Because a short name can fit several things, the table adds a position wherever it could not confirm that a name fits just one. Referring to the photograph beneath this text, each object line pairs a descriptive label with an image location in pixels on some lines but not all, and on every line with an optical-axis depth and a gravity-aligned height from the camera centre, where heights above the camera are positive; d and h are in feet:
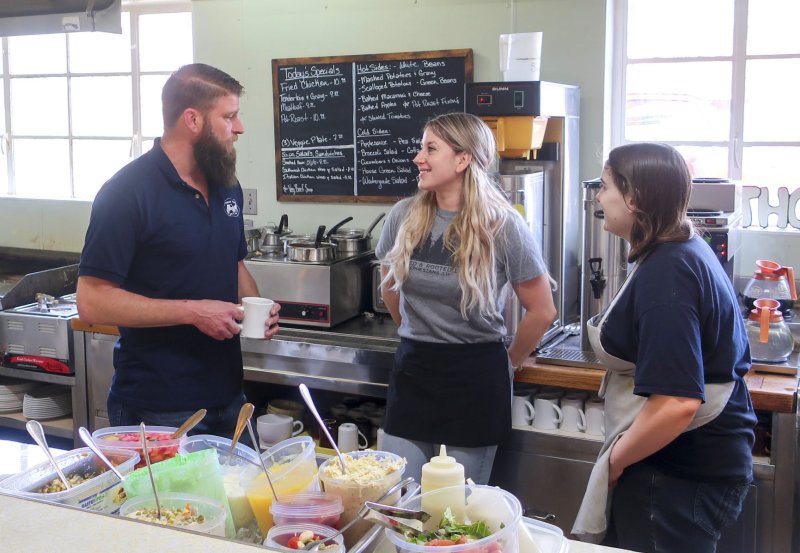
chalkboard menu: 11.93 +1.11
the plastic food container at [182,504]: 4.59 -1.62
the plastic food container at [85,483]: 4.84 -1.60
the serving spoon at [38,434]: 5.10 -1.40
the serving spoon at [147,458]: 4.64 -1.41
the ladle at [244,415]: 5.01 -1.24
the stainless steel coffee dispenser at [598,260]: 9.29 -0.67
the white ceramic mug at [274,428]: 10.71 -2.79
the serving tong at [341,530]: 4.29 -1.64
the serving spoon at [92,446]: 5.10 -1.45
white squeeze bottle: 4.41 -1.45
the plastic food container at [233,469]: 4.89 -1.61
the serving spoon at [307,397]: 5.06 -1.15
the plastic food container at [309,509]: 4.52 -1.60
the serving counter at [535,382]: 8.33 -2.22
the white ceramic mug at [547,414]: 9.37 -2.29
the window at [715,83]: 10.94 +1.43
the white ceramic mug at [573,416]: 9.30 -2.30
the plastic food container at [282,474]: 4.77 -1.54
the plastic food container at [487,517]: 4.01 -1.55
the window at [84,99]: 15.28 +1.75
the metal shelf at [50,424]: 12.34 -3.23
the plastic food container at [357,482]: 4.64 -1.50
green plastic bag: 4.81 -1.54
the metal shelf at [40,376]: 12.14 -2.51
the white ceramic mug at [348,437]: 10.43 -2.84
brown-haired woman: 6.13 -1.21
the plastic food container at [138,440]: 5.25 -1.48
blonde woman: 8.01 -0.91
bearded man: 7.18 -0.59
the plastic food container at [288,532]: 4.37 -1.67
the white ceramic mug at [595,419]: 9.19 -2.30
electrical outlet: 13.47 -0.08
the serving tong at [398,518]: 4.21 -1.54
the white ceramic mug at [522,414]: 9.53 -2.32
